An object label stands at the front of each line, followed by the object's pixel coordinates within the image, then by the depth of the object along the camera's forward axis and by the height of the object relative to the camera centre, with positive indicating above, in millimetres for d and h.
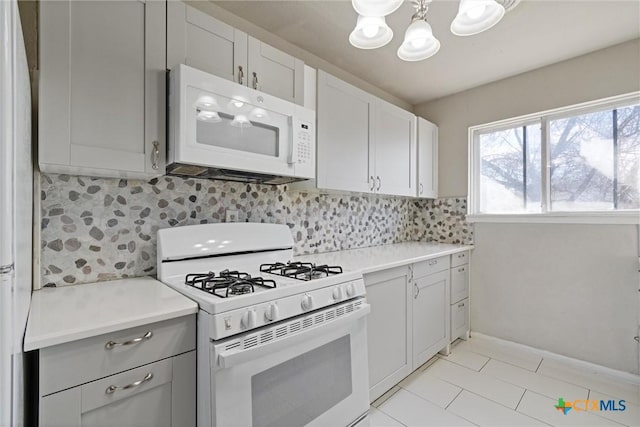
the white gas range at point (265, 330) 1085 -466
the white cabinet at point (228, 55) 1400 +826
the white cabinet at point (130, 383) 874 -530
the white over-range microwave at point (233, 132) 1326 +412
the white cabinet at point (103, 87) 1125 +513
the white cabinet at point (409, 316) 1868 -720
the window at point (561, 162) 2275 +449
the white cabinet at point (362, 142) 2023 +559
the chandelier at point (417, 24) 1285 +874
